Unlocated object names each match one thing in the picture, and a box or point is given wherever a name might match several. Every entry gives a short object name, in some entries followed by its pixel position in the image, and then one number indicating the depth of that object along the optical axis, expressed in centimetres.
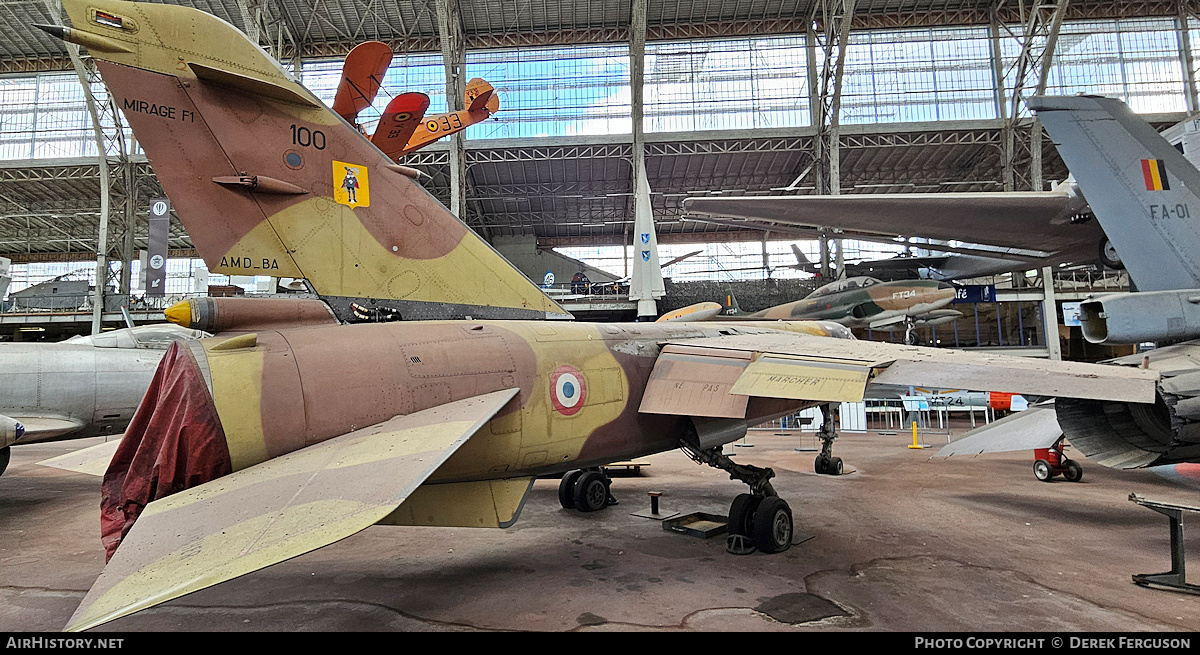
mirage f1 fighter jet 327
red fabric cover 381
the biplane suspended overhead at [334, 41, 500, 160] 828
